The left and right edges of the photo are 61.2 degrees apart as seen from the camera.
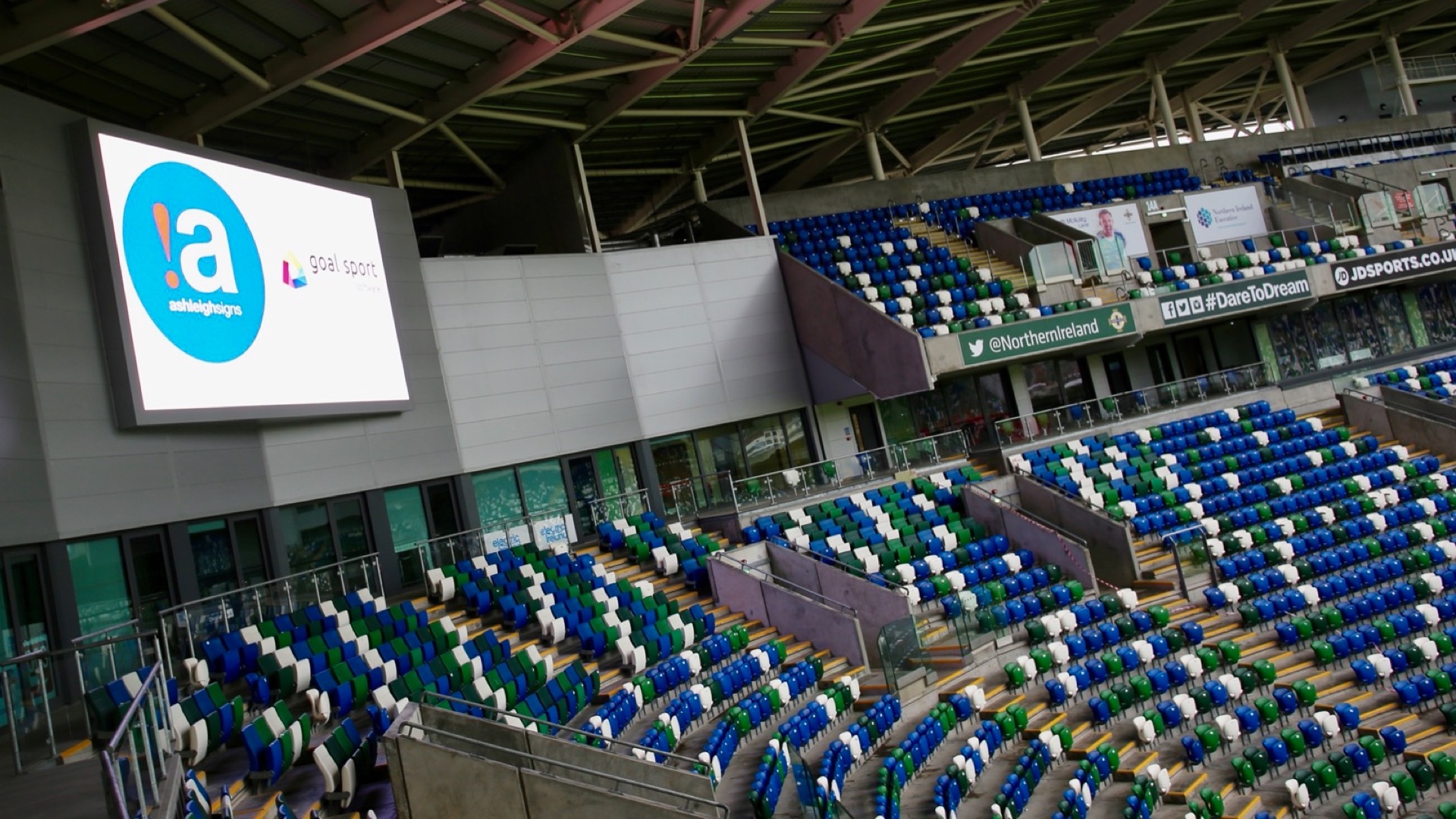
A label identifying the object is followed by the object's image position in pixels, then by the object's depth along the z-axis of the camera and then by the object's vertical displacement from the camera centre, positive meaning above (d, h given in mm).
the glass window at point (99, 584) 14359 +535
